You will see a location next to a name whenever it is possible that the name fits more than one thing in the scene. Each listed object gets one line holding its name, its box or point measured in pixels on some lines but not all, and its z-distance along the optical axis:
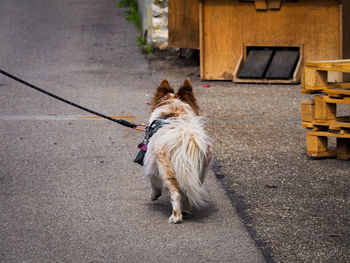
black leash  10.05
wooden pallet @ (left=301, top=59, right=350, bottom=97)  11.83
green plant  26.30
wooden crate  20.99
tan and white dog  8.24
